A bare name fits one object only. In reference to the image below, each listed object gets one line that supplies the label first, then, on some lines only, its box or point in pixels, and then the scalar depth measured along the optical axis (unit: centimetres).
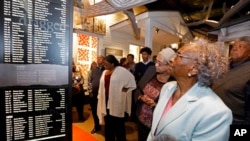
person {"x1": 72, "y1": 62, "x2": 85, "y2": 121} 375
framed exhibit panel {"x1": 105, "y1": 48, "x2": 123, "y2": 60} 597
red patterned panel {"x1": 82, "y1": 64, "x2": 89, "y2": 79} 552
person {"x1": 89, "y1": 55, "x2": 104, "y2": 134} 319
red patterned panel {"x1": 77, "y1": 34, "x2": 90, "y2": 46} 532
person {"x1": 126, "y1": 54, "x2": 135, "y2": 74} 401
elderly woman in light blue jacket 90
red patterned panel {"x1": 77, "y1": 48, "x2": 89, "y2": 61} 532
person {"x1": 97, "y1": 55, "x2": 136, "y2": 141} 241
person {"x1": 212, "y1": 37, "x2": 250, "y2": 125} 128
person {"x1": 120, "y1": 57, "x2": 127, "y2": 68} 398
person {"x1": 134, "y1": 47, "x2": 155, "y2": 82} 299
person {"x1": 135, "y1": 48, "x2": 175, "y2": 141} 157
